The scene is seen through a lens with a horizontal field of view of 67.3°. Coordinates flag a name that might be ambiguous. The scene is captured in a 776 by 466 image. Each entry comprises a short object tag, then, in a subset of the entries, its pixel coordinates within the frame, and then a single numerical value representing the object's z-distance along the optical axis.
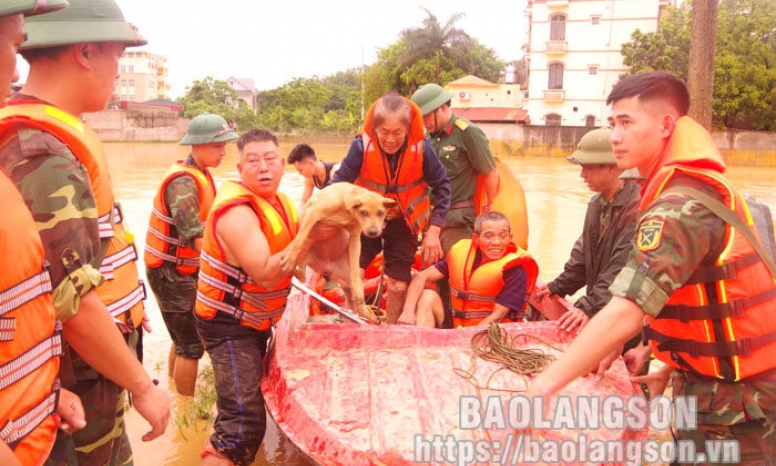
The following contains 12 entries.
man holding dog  2.94
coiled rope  3.05
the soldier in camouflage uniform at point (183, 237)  4.39
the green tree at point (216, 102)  43.34
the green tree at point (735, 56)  30.23
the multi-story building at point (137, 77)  73.25
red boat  2.43
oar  3.48
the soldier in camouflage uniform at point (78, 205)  1.69
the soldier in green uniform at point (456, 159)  5.16
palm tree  39.66
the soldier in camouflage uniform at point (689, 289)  1.87
